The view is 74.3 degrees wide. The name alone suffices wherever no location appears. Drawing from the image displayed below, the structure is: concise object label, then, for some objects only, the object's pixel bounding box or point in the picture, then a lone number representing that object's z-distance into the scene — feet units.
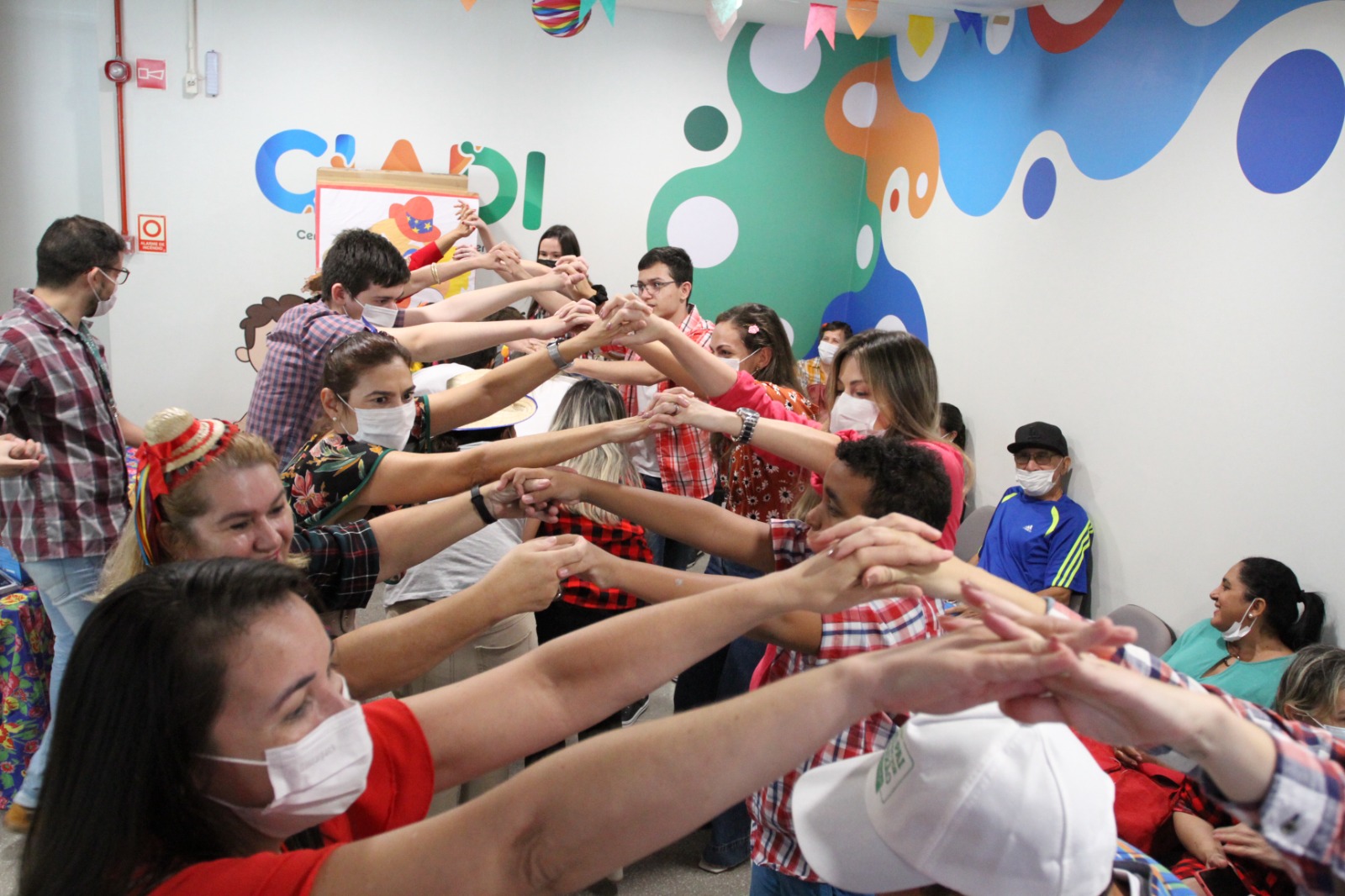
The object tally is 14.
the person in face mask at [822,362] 17.67
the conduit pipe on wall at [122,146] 17.21
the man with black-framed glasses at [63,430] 8.40
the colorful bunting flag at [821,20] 14.69
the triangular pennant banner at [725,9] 12.62
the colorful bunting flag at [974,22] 16.25
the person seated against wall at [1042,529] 12.79
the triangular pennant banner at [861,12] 13.05
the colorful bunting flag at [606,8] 13.69
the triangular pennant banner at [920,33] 16.57
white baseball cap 3.42
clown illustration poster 18.12
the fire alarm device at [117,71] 16.90
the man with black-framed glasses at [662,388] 10.82
